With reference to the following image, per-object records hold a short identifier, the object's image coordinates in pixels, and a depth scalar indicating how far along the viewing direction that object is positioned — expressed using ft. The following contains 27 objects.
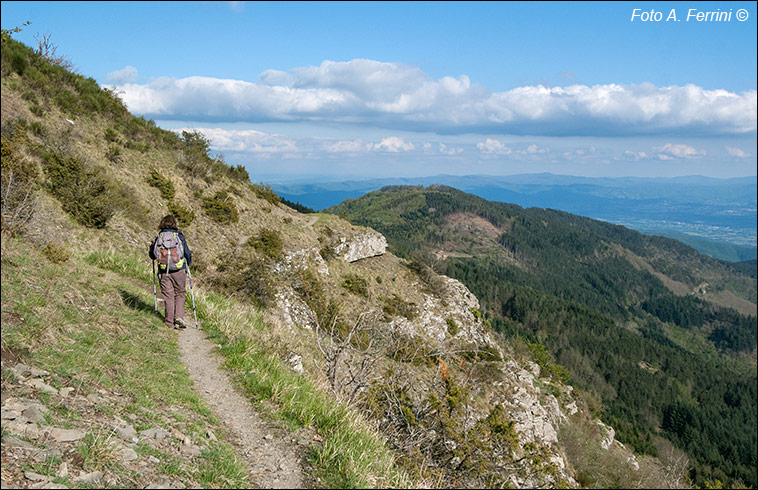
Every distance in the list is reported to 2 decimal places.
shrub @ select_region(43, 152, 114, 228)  43.78
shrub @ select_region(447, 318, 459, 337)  109.94
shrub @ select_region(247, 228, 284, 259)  82.02
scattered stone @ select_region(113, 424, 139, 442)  13.19
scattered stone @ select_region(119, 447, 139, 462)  12.10
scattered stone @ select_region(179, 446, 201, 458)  13.82
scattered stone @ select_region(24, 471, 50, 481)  10.03
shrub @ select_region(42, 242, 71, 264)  25.93
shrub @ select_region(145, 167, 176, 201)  70.33
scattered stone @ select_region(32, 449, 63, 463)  10.79
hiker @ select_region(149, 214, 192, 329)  26.68
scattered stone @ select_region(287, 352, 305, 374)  26.16
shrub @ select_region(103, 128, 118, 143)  69.62
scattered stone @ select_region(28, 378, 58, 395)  13.73
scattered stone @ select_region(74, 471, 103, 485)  10.67
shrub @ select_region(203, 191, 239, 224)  80.02
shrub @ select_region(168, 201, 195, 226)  68.54
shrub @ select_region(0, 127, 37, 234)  27.35
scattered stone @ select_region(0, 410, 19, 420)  11.67
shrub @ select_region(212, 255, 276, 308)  60.64
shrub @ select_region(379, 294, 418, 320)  98.89
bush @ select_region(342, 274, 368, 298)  97.72
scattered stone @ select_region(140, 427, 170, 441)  13.91
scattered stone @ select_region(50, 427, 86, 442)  11.90
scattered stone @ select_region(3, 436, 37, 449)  10.78
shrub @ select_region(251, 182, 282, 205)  111.86
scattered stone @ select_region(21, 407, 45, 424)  12.09
